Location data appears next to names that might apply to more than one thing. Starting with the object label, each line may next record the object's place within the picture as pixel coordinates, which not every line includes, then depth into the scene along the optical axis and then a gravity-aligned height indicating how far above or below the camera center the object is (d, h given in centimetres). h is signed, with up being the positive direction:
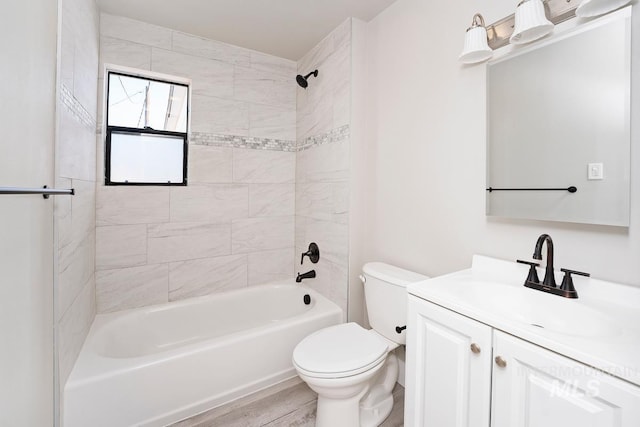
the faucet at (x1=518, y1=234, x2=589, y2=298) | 102 -25
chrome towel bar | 64 +5
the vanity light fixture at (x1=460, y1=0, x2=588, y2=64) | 108 +80
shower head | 244 +117
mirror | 97 +35
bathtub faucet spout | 237 -54
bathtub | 135 -87
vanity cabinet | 67 -48
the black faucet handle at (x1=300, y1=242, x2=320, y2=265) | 234 -34
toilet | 133 -73
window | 202 +61
